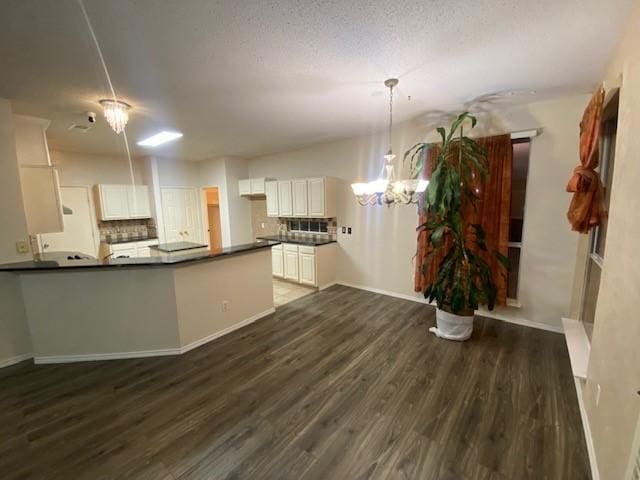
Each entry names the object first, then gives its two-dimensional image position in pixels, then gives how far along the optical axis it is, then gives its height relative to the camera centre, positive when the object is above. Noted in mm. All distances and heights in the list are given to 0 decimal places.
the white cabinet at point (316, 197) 4641 +121
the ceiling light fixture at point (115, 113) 2707 +962
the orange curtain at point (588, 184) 2051 +119
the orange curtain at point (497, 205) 3133 -50
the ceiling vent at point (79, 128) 3508 +1085
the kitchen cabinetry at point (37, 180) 2910 +325
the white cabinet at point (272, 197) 5352 +155
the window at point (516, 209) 3250 -109
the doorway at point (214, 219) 7328 -372
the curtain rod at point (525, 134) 2975 +751
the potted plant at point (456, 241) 2803 -439
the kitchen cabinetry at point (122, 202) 5328 +119
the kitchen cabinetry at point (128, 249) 5316 -839
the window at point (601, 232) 2242 -296
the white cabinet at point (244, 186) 5883 +424
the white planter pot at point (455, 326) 2940 -1383
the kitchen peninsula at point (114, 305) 2602 -987
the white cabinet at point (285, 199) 5133 +111
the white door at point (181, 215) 6109 -190
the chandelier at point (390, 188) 2283 +131
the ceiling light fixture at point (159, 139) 4047 +1100
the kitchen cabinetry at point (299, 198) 4871 +121
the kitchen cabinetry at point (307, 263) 4684 -1076
